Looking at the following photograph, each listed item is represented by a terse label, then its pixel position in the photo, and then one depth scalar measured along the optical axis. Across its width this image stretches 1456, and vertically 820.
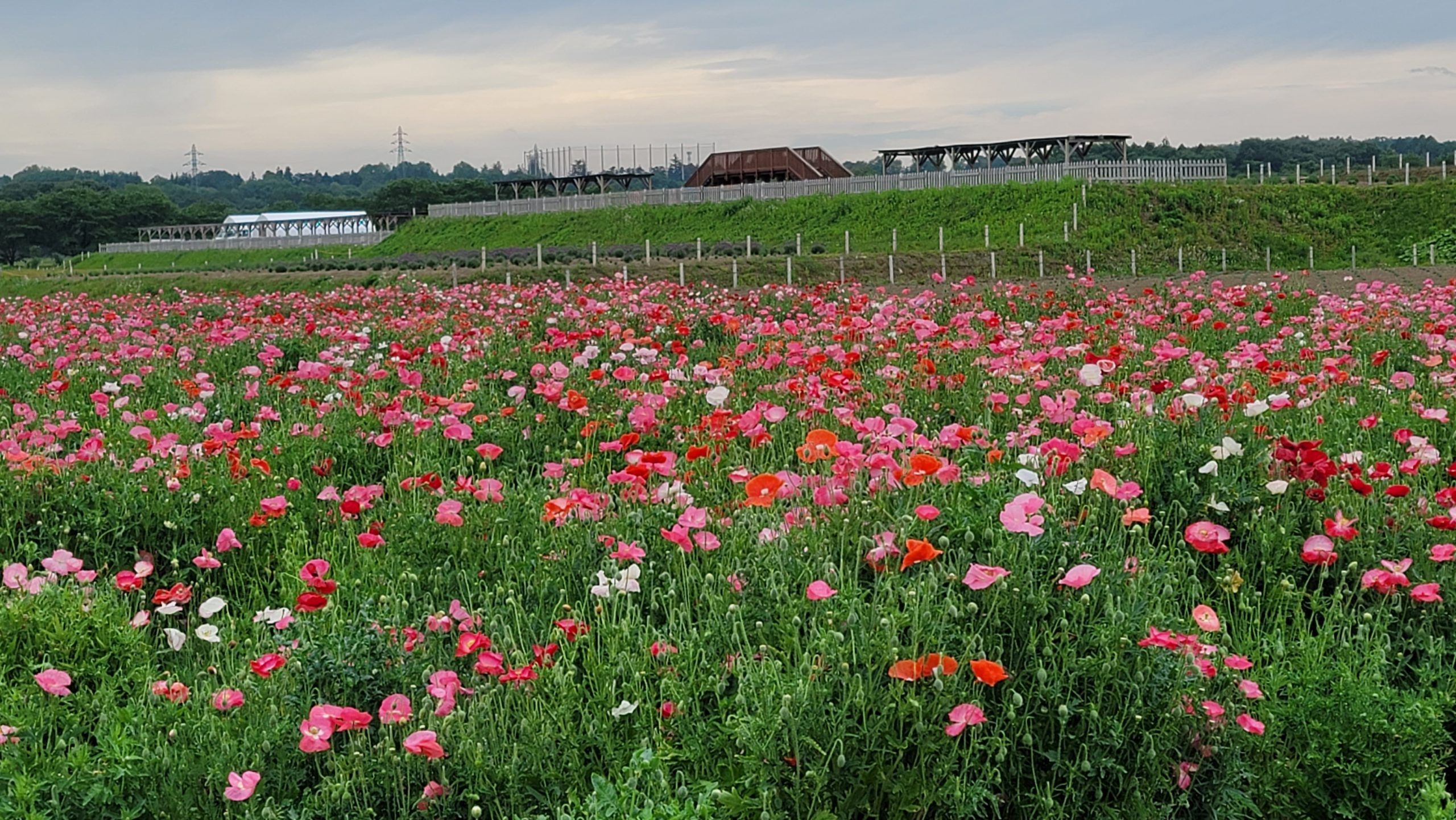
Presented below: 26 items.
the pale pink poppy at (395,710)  3.39
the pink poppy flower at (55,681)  3.77
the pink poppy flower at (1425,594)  4.06
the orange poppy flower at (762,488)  4.06
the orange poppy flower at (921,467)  4.01
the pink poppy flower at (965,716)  3.12
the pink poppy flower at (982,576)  3.45
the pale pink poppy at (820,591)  3.51
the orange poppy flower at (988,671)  3.08
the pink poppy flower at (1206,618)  3.62
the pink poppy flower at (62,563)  4.55
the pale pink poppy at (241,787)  3.18
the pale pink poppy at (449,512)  4.83
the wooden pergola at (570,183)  62.16
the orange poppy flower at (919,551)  3.55
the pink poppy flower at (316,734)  3.34
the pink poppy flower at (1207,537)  4.19
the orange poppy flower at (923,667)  3.14
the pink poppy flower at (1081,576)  3.38
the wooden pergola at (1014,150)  43.09
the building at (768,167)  56.81
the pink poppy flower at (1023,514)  3.60
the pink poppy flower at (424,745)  3.19
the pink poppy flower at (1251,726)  3.44
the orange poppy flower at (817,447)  4.32
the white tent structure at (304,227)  70.12
